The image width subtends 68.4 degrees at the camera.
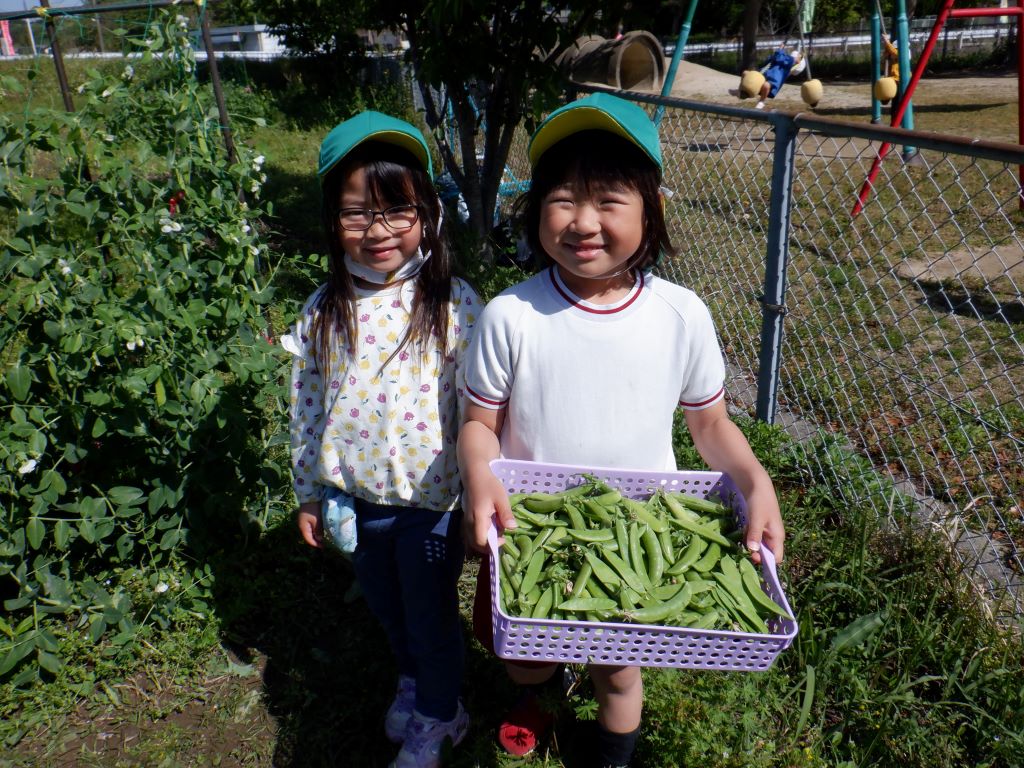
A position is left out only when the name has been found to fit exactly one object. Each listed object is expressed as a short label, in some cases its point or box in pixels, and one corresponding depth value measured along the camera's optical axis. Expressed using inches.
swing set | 231.6
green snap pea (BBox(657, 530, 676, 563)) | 61.1
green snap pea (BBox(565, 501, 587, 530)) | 61.8
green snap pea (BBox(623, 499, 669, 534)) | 62.4
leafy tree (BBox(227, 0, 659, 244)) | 169.6
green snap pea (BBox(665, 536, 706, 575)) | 60.0
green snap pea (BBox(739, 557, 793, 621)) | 56.6
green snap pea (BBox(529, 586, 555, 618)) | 56.3
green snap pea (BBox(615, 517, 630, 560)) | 60.6
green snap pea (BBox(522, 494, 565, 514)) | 63.7
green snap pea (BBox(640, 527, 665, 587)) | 60.0
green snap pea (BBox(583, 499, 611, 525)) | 61.9
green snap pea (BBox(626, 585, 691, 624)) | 55.6
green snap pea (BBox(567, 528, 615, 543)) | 60.3
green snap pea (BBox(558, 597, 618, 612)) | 55.6
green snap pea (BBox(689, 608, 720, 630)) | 54.9
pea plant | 82.0
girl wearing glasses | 69.0
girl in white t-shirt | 62.0
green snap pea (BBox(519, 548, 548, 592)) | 58.4
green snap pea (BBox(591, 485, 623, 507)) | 63.2
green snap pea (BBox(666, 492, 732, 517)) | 66.1
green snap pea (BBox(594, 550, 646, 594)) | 58.3
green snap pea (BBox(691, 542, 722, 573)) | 60.5
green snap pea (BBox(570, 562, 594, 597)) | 57.4
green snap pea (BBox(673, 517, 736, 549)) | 62.6
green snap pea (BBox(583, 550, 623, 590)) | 58.3
